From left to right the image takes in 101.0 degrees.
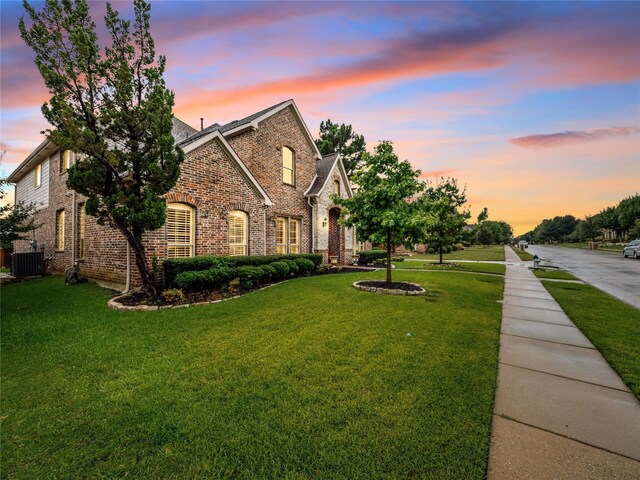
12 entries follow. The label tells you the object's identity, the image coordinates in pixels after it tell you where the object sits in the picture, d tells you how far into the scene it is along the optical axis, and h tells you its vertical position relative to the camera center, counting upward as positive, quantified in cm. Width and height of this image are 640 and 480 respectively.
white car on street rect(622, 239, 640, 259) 2511 -95
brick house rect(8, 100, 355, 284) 923 +162
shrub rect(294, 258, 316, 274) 1248 -126
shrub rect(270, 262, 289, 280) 1069 -124
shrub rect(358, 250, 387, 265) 2005 -132
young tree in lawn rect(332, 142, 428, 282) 867 +131
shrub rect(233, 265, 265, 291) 908 -131
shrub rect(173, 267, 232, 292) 779 -129
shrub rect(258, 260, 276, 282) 992 -127
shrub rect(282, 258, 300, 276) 1170 -127
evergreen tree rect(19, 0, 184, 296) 607 +316
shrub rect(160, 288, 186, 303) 747 -165
